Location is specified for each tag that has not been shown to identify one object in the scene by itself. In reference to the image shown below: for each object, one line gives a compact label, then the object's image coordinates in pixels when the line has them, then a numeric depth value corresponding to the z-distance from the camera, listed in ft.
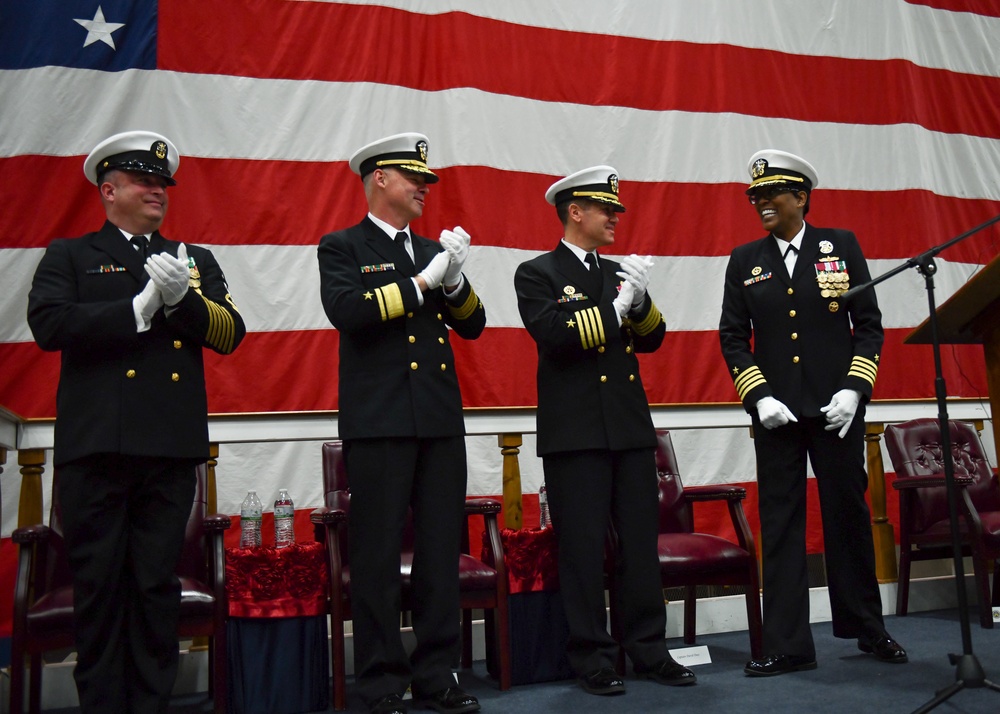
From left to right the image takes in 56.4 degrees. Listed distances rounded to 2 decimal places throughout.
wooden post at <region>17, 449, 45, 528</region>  10.06
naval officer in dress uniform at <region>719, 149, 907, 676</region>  9.62
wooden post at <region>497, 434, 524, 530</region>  11.31
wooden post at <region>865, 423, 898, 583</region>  13.34
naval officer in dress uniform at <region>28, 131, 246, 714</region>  7.46
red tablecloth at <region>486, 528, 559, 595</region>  10.16
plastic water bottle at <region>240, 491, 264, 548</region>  10.11
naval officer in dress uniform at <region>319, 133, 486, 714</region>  8.48
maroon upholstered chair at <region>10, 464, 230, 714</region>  8.23
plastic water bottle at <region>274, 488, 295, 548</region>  10.14
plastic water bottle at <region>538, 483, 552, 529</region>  11.39
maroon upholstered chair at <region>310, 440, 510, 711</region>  9.14
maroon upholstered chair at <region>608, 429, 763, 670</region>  10.18
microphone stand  7.38
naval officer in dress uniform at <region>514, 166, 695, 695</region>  9.44
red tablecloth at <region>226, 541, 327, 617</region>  9.12
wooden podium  7.40
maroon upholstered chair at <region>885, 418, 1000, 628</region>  12.03
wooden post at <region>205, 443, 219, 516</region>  10.30
